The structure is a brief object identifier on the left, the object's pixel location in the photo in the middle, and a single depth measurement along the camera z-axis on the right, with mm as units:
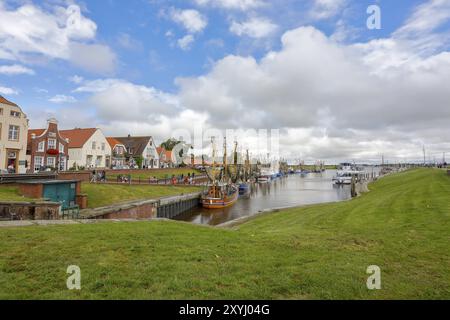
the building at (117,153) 62819
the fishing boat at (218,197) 41244
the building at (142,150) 72312
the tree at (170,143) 121431
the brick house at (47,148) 41438
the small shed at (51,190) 19078
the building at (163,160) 83625
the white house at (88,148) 52562
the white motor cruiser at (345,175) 90850
